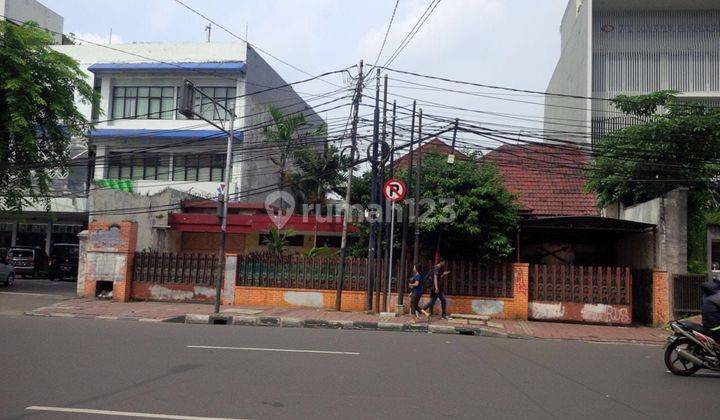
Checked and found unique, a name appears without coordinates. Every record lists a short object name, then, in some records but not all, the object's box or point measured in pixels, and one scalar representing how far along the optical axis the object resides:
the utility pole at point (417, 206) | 16.20
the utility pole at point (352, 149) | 16.98
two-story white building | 28.73
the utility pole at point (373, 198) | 16.59
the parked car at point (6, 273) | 23.19
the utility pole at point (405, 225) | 16.57
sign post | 15.57
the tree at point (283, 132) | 26.17
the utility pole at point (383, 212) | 16.62
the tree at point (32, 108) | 20.55
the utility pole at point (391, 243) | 16.44
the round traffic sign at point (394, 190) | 15.57
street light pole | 15.08
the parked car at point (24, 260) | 29.50
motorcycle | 8.86
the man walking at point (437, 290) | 15.85
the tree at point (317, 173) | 26.81
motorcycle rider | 8.90
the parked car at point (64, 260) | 29.14
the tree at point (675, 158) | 17.45
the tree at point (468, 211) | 16.11
